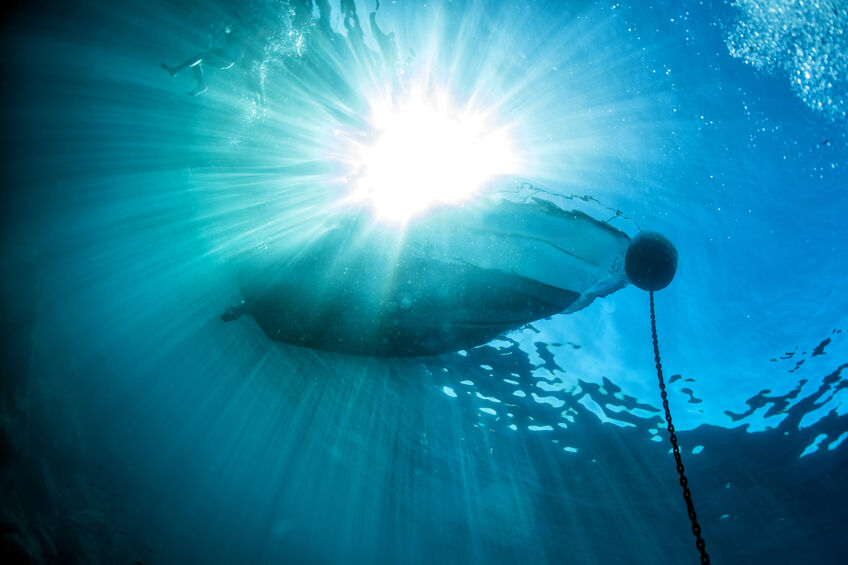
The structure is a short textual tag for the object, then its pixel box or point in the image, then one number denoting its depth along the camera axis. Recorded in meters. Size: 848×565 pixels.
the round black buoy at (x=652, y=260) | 4.77
